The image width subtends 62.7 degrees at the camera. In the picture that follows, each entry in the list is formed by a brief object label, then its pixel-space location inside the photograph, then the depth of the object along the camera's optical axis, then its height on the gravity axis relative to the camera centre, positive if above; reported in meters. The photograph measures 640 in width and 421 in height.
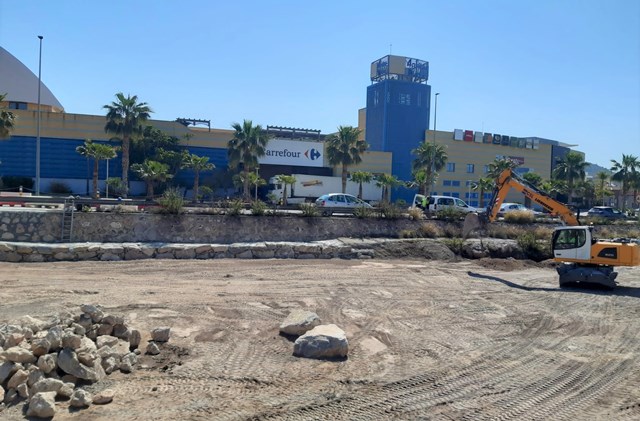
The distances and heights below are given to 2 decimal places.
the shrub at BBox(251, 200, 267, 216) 27.06 -0.60
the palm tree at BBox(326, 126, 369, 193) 52.59 +5.21
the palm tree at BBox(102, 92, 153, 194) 48.66 +6.77
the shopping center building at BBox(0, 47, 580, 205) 54.59 +6.92
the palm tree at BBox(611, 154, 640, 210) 64.38 +5.17
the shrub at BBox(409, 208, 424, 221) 30.48 -0.66
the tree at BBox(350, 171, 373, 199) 54.35 +2.38
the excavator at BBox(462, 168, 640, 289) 17.14 -1.53
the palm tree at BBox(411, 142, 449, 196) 54.38 +4.44
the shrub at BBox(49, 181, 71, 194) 53.25 +0.13
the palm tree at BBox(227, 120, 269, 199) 51.38 +5.03
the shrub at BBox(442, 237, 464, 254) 26.44 -2.05
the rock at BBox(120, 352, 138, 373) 8.29 -2.74
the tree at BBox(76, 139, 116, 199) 43.84 +3.27
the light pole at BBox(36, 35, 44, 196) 39.47 +9.37
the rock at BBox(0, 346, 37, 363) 7.38 -2.38
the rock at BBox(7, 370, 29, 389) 7.11 -2.61
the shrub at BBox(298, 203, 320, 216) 28.02 -0.60
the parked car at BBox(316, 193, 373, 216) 34.69 -0.08
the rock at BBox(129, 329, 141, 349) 9.33 -2.63
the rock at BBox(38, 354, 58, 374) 7.40 -2.47
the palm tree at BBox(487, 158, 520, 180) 57.00 +4.27
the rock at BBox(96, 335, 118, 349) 8.79 -2.55
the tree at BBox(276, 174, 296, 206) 48.50 +1.69
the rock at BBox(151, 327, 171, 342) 9.72 -2.63
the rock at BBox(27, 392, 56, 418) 6.59 -2.75
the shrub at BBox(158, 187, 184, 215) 24.95 -0.50
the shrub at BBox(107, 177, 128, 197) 47.10 +0.40
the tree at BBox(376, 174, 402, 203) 54.95 +1.97
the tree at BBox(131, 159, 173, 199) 45.88 +1.79
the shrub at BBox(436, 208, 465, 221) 31.50 -0.62
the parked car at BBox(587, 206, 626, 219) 46.50 -0.19
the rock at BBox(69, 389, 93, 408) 6.91 -2.77
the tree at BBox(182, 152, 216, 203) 51.94 +3.11
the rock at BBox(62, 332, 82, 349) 7.90 -2.29
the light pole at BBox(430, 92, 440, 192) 52.97 +4.01
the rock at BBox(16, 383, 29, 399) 6.99 -2.72
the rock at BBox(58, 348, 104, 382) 7.55 -2.56
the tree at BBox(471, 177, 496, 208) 55.19 +2.20
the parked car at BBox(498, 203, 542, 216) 36.99 -0.05
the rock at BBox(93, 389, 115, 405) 7.14 -2.83
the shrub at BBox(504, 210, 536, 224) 33.28 -0.66
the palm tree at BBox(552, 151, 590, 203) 61.91 +4.61
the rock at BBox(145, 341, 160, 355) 9.17 -2.75
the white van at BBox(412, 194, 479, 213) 36.62 +0.08
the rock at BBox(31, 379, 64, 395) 7.04 -2.66
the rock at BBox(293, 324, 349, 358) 9.48 -2.67
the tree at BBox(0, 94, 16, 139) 36.66 +4.54
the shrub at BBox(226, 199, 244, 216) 26.30 -0.59
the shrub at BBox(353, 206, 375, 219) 29.39 -0.64
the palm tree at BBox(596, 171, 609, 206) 68.75 +3.65
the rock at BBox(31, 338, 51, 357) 7.70 -2.35
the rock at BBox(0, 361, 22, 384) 7.15 -2.50
